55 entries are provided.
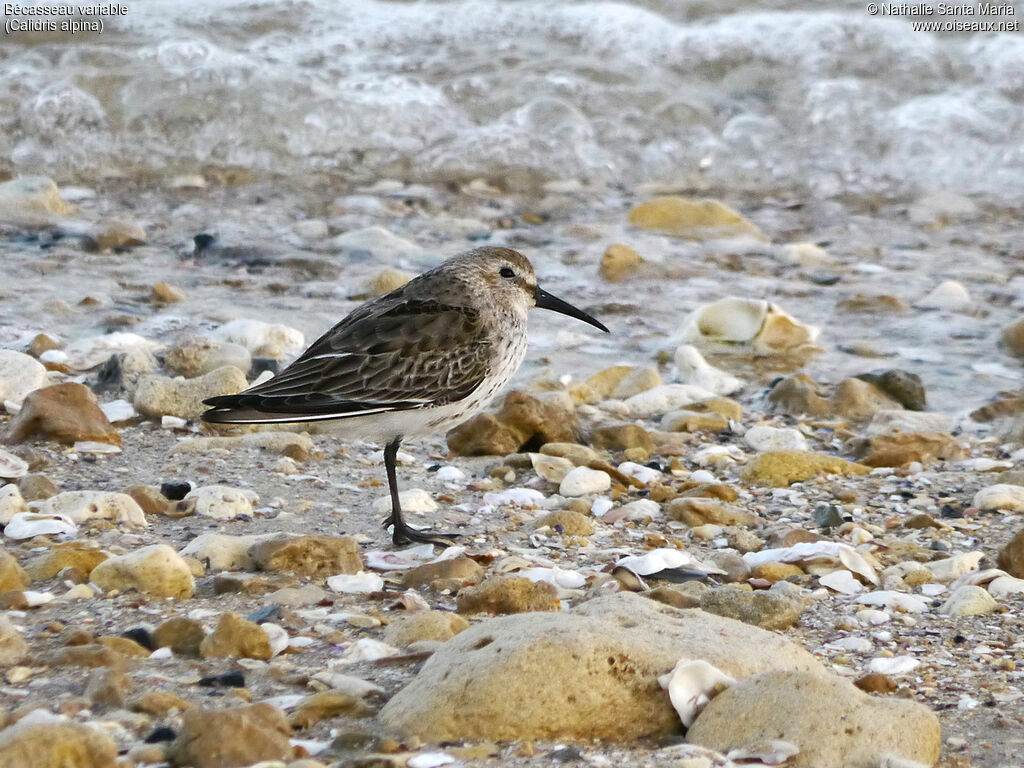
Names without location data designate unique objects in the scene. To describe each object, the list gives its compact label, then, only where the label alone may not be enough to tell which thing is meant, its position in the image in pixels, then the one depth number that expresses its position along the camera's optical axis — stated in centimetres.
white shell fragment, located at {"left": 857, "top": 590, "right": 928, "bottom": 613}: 889
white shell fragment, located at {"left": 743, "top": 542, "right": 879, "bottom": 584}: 945
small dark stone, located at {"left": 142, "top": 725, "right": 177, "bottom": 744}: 618
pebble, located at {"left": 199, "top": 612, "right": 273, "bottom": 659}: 733
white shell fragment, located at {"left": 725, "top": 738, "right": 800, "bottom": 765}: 627
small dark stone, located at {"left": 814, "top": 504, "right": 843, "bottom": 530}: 1057
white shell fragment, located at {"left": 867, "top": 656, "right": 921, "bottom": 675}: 784
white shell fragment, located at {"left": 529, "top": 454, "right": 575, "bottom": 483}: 1144
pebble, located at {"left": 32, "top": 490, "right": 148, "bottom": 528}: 941
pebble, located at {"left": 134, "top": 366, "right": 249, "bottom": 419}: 1215
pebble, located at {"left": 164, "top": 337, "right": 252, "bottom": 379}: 1342
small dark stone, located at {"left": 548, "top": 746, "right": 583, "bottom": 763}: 632
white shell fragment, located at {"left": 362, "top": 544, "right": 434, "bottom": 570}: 937
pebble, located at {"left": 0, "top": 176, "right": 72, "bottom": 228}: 1844
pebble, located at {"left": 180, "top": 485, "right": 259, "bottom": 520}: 995
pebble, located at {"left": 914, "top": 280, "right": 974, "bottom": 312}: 1736
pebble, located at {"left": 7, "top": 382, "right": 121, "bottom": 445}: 1108
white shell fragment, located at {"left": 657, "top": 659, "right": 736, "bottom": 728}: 660
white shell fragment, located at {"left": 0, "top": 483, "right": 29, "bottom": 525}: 927
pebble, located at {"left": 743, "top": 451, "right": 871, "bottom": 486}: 1168
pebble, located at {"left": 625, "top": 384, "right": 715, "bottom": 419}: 1377
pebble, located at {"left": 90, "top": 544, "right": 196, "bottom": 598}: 815
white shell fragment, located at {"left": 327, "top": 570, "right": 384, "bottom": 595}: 876
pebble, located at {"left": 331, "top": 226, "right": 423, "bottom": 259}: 1836
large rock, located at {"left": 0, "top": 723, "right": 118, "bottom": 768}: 558
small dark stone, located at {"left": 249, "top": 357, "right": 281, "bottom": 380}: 1345
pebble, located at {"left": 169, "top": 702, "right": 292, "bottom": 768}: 594
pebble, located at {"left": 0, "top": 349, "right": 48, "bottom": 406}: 1202
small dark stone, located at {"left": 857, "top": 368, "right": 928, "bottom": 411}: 1422
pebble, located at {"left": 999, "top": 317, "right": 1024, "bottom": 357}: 1593
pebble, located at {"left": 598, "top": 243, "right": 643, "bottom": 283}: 1820
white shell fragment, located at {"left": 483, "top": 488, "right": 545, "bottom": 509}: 1088
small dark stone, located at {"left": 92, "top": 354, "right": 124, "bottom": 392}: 1285
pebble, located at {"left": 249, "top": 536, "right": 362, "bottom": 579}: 887
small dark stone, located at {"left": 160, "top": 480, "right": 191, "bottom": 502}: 1027
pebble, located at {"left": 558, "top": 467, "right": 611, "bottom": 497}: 1110
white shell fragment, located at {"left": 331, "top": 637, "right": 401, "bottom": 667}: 751
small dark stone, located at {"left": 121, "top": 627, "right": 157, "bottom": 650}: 740
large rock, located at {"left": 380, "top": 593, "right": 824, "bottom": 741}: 643
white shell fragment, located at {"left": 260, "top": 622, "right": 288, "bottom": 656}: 753
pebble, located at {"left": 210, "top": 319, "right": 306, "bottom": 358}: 1415
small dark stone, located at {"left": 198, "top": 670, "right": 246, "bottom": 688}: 696
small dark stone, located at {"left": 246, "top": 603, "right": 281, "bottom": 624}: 791
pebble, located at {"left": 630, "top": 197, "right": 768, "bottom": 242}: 2041
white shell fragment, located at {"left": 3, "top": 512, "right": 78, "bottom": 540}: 901
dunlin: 1002
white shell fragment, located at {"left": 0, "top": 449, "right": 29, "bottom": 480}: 1012
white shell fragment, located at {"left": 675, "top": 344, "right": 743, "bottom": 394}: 1445
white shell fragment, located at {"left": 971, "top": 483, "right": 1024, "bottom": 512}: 1094
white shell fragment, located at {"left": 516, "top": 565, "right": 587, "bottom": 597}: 900
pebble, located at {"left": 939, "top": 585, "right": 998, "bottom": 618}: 873
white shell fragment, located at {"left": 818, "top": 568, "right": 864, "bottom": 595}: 924
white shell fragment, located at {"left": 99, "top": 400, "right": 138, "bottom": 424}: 1210
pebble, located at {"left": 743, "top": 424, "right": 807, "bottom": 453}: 1277
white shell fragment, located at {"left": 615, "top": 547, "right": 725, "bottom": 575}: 924
